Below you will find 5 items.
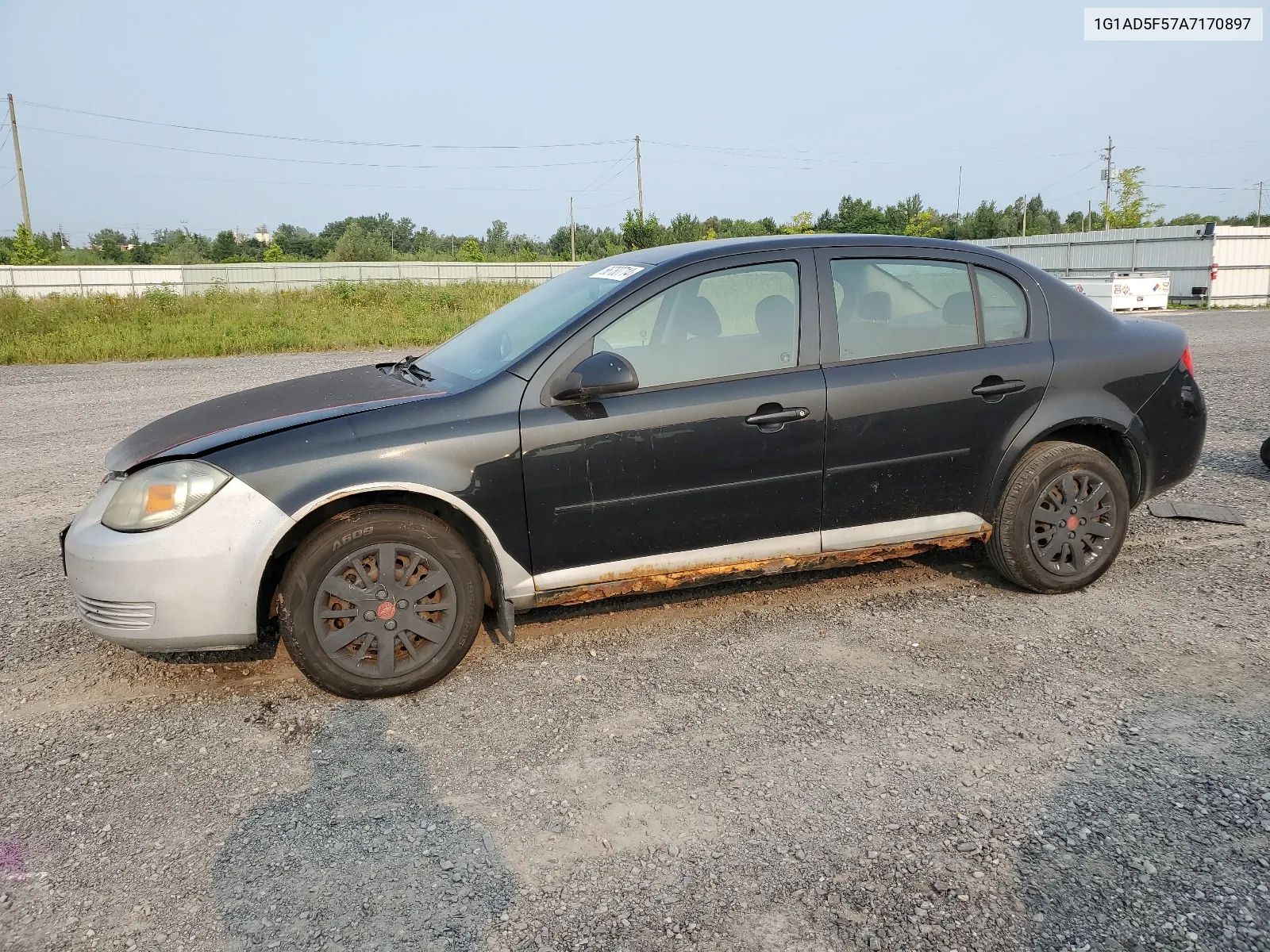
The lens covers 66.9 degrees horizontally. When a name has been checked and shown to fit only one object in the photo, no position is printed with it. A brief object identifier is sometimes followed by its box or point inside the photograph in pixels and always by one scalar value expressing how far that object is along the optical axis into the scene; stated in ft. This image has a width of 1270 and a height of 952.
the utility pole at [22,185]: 160.15
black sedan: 11.83
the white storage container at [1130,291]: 87.25
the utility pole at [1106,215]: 169.17
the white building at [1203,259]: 99.19
